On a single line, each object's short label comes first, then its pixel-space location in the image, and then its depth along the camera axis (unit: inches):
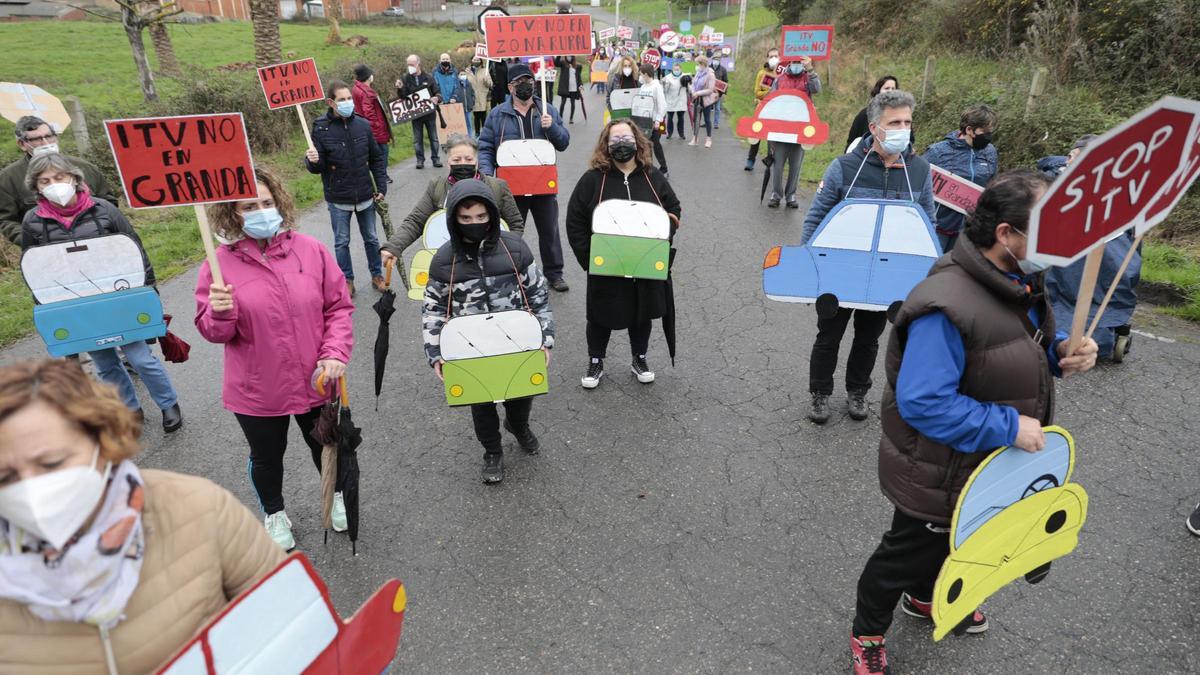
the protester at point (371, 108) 383.6
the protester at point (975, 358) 83.6
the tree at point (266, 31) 626.8
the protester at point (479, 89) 549.3
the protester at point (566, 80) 686.5
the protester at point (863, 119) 295.0
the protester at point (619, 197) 185.6
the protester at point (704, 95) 567.2
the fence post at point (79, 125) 371.6
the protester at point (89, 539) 51.6
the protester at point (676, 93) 538.3
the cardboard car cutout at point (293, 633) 57.6
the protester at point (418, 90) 483.8
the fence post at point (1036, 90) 379.9
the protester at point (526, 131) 250.2
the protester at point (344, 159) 249.6
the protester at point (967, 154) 206.5
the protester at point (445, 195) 193.0
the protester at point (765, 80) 462.0
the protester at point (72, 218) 153.6
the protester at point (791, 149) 366.6
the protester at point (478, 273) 139.2
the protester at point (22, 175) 182.2
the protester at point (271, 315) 116.3
